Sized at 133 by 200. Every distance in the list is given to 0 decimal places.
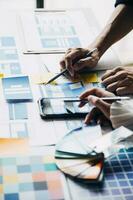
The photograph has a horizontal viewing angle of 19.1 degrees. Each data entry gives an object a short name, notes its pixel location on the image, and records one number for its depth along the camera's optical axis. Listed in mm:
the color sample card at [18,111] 1089
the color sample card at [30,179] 847
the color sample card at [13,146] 965
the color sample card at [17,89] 1158
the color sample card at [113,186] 854
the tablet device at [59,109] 1102
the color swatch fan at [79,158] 899
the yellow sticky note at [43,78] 1247
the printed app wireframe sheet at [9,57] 1276
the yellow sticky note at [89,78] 1281
